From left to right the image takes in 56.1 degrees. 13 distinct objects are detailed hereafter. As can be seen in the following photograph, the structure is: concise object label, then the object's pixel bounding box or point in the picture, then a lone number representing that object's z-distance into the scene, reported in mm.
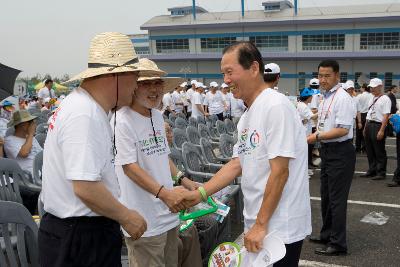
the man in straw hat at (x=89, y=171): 1660
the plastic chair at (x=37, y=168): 4508
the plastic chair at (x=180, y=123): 8526
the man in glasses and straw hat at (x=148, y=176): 2391
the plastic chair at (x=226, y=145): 5949
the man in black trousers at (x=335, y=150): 3740
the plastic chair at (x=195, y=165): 4703
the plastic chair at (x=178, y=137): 6246
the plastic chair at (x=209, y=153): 5676
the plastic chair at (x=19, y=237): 2115
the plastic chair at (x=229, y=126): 8872
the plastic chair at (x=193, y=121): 9495
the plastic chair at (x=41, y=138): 6258
